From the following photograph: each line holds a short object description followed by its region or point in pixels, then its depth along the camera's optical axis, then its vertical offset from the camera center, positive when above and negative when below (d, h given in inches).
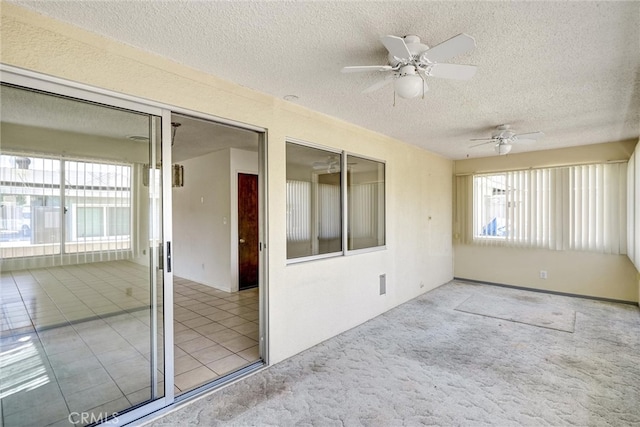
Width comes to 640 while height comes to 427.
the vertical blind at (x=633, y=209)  147.9 +1.5
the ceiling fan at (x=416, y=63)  65.8 +36.7
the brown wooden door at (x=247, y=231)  218.1 -12.5
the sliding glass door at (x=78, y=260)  68.6 -11.8
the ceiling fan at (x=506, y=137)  153.1 +38.7
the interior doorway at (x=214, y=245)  132.3 -23.4
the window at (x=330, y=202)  126.6 +5.4
